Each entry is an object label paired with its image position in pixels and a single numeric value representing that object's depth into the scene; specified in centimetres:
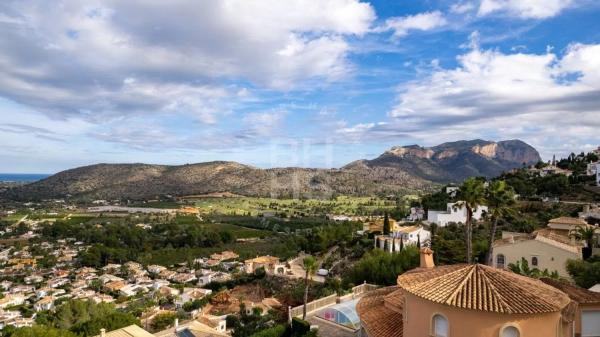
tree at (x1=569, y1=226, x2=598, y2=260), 2852
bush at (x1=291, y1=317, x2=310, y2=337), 1920
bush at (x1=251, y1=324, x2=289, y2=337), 2027
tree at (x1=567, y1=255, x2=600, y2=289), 2159
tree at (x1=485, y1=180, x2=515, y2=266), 2411
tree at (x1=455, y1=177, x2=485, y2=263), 2398
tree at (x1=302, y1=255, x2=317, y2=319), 2455
